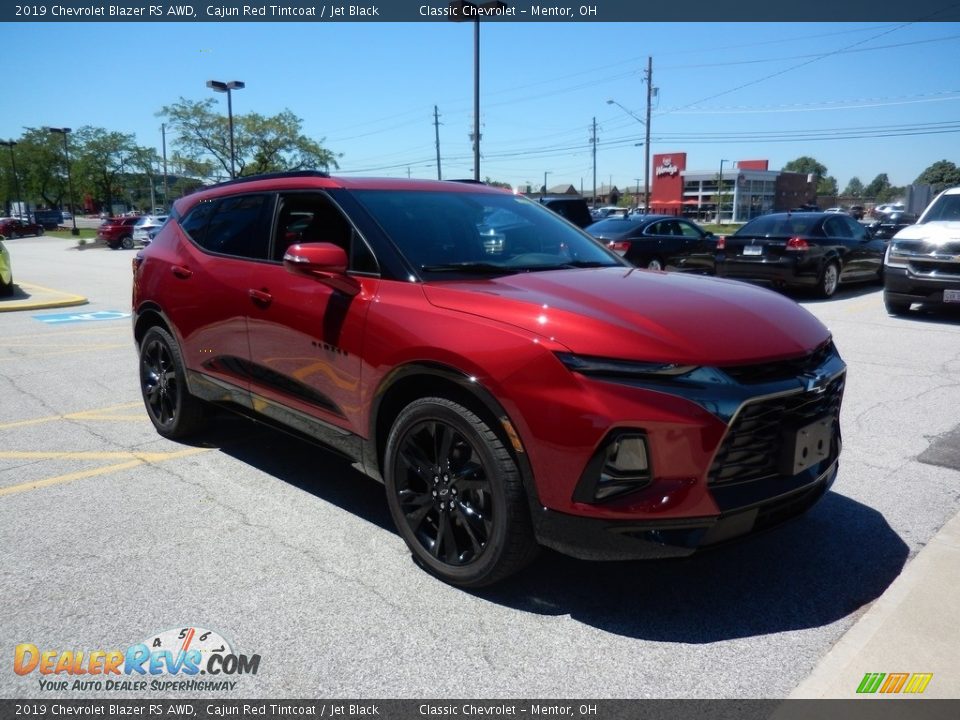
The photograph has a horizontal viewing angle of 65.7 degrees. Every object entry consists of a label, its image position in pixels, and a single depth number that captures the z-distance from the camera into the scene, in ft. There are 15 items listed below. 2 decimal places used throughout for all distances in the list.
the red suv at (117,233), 135.44
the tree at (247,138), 201.46
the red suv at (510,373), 8.77
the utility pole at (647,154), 139.68
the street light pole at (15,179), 204.71
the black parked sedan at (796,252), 41.45
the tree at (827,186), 486.79
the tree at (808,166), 575.38
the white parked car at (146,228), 121.08
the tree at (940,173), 380.89
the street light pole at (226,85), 120.26
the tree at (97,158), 225.76
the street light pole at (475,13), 57.52
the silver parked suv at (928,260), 32.55
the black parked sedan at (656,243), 47.67
